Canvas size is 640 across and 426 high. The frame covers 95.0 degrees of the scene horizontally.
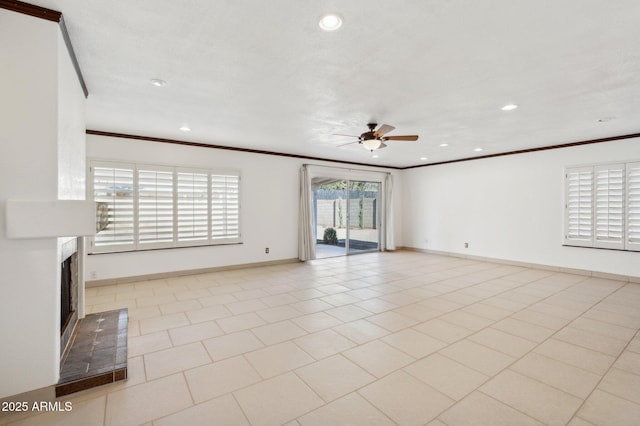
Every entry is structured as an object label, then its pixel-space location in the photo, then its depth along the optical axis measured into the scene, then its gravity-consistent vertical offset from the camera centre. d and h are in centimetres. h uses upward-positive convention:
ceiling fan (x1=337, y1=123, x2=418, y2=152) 414 +106
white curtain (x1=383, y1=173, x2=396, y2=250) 872 -5
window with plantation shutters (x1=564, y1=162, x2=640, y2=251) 504 +11
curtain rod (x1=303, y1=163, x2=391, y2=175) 718 +115
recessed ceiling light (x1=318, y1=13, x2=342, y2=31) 191 +127
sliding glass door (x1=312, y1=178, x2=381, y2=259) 791 -13
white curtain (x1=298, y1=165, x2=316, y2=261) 693 -26
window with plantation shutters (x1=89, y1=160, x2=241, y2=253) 487 +10
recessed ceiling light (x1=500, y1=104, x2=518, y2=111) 357 +130
